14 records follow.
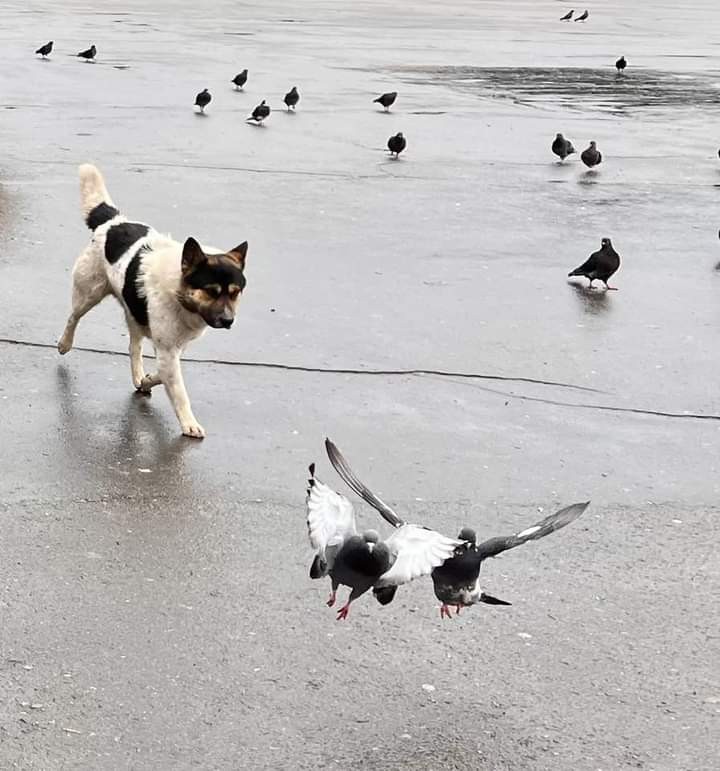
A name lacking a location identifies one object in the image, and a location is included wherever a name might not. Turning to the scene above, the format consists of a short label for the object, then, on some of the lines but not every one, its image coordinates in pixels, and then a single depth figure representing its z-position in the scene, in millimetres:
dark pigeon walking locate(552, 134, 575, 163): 16281
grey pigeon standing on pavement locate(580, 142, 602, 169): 16078
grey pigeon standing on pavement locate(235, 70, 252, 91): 22094
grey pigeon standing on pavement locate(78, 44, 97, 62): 25312
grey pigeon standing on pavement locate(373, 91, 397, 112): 20125
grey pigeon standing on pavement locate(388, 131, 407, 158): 16344
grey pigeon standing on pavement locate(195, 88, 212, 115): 19433
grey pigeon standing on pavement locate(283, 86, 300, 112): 19938
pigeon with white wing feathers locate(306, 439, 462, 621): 5156
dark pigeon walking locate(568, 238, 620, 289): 11289
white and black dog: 7863
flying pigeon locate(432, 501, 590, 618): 5105
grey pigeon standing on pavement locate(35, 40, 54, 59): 25391
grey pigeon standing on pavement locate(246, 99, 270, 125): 18609
